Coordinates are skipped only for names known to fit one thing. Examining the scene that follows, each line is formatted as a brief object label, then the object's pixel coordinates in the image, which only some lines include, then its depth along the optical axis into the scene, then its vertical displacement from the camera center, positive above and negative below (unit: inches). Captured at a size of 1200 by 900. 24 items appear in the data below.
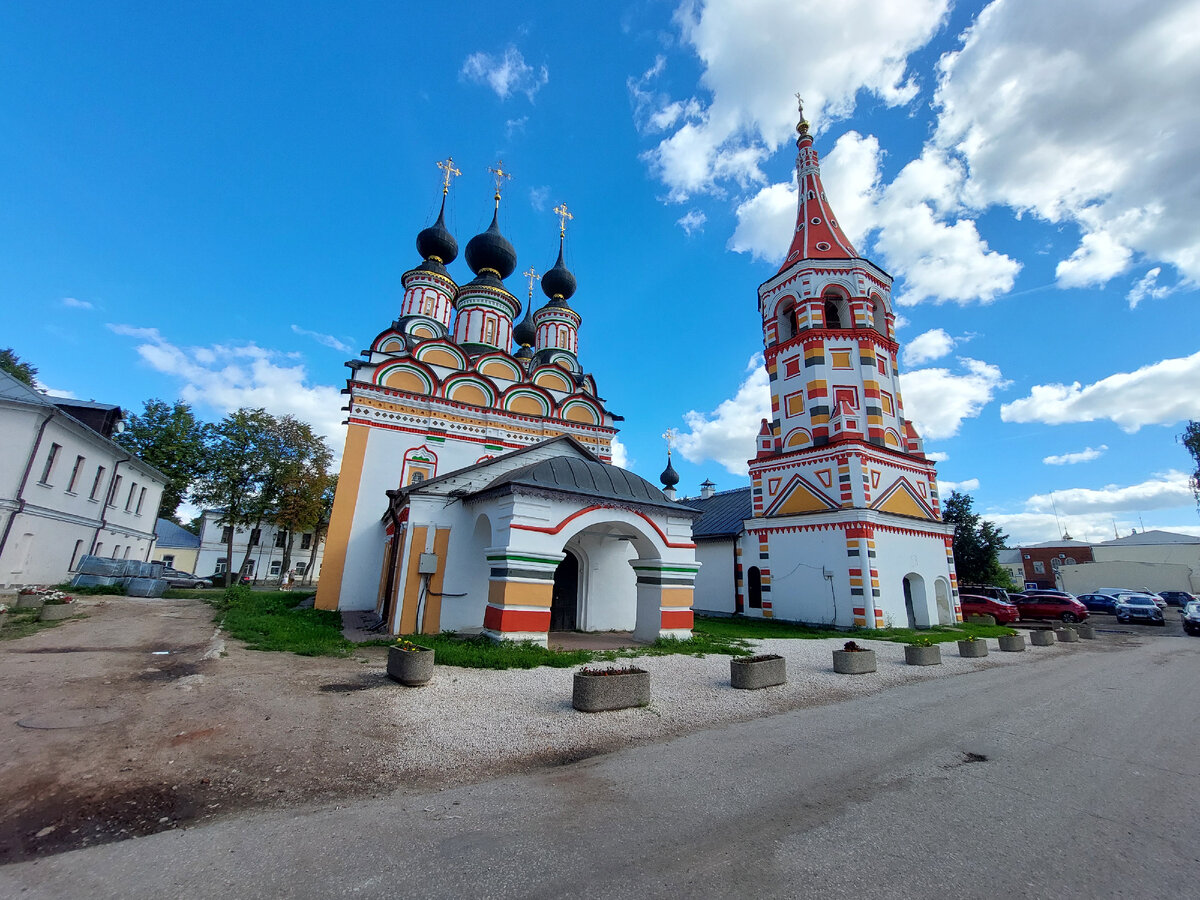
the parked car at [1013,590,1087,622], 871.1 +4.1
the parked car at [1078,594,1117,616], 1120.2 +19.6
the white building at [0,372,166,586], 576.4 +99.5
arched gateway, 388.2 +34.4
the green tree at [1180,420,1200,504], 1104.8 +362.8
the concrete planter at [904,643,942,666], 390.6 -38.3
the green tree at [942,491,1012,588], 1193.7 +130.1
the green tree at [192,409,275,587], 1078.4 +207.6
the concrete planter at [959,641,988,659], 433.7 -35.2
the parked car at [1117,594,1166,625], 895.9 +5.0
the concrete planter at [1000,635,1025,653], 474.3 -32.0
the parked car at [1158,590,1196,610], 1362.2 +48.4
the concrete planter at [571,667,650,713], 234.8 -45.1
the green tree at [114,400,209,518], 1055.6 +253.9
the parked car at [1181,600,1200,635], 690.8 -3.9
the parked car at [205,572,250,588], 1286.9 -22.3
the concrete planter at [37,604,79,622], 431.8 -40.4
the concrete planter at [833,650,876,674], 346.0 -40.5
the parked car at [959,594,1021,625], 834.2 -4.7
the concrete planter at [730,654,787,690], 290.0 -42.0
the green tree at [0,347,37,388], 938.8 +351.4
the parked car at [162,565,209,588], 1051.5 -21.2
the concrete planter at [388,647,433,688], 265.9 -43.5
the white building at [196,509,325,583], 1536.7 +61.4
